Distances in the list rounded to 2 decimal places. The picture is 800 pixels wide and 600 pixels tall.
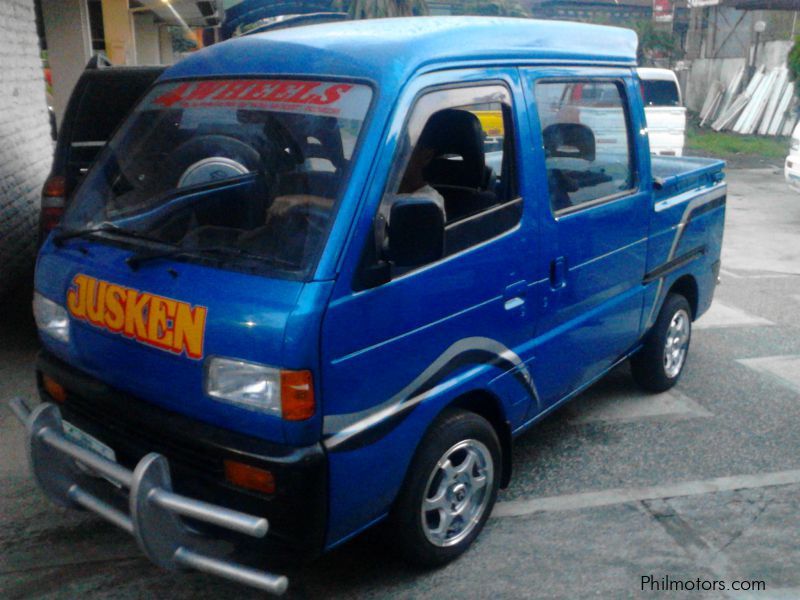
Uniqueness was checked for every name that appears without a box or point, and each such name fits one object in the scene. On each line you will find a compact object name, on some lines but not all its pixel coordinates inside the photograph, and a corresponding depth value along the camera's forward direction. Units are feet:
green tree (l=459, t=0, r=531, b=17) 98.99
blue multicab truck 8.57
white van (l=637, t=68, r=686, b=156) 44.55
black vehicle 18.03
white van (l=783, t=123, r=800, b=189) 35.24
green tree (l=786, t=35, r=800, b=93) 68.25
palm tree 77.49
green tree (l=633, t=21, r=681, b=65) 111.75
